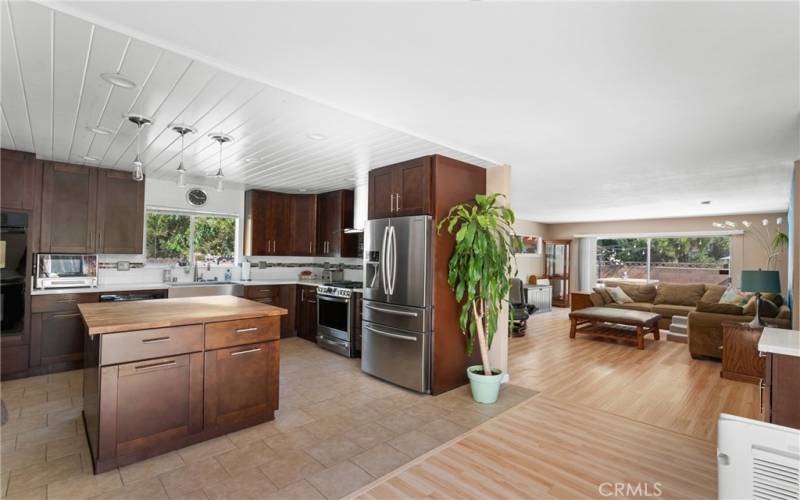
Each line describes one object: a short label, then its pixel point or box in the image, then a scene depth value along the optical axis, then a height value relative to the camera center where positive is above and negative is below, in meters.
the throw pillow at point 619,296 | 7.73 -0.81
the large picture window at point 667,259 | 8.41 -0.04
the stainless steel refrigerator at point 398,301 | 3.54 -0.47
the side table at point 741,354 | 4.09 -1.06
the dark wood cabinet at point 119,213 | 4.68 +0.47
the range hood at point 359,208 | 5.51 +0.67
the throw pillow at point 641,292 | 8.02 -0.76
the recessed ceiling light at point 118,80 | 2.23 +1.02
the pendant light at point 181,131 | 3.05 +1.00
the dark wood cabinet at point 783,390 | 2.07 -0.73
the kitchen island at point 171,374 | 2.23 -0.81
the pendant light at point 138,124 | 2.87 +0.99
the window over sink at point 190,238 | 5.45 +0.18
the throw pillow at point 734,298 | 5.89 -0.64
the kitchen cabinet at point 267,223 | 5.96 +0.46
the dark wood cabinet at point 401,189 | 3.63 +0.66
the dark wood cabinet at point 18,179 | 3.87 +0.72
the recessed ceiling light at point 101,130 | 3.18 +1.01
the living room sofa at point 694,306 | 4.91 -0.81
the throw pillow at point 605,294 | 7.74 -0.78
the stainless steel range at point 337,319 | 4.84 -0.89
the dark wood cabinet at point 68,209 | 4.29 +0.47
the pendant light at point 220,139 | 3.31 +1.01
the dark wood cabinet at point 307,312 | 5.67 -0.92
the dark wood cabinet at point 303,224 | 6.28 +0.47
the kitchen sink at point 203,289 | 5.00 -0.53
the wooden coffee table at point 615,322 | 5.80 -1.06
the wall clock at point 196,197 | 5.68 +0.82
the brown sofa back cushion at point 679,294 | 7.53 -0.74
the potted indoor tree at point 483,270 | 3.38 -0.14
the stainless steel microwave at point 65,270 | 4.26 -0.26
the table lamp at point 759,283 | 4.19 -0.27
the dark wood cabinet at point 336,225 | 5.88 +0.44
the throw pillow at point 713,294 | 7.10 -0.69
